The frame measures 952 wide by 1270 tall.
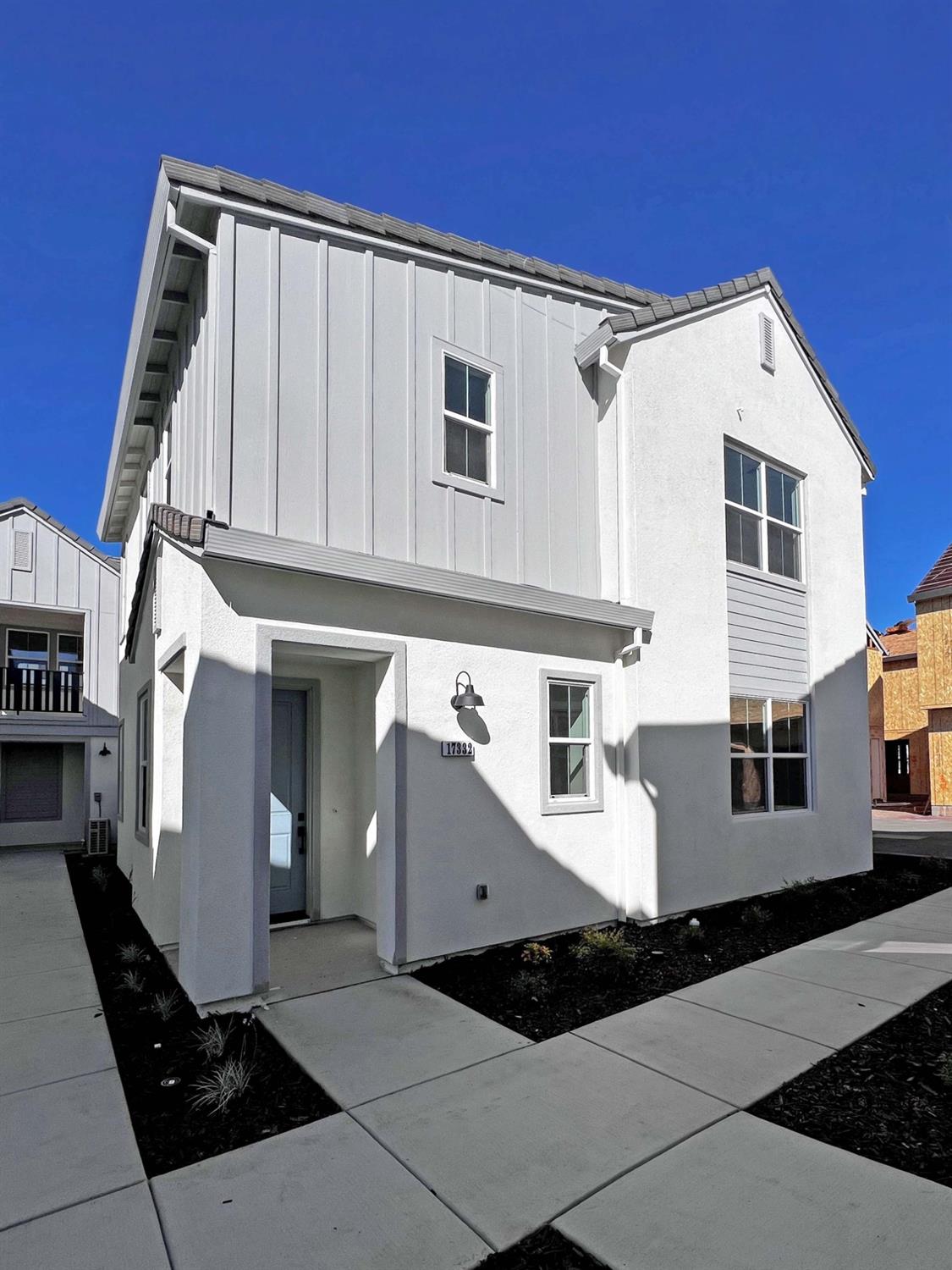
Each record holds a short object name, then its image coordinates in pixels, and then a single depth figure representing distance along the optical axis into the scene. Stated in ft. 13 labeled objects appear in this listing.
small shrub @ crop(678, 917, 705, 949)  23.49
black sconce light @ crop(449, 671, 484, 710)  21.88
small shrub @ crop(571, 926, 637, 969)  21.38
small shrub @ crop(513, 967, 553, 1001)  18.92
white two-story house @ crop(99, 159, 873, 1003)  19.25
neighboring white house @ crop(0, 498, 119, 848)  54.49
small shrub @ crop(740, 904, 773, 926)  26.37
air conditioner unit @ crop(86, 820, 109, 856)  53.16
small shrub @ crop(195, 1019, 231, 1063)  14.93
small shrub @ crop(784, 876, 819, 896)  30.01
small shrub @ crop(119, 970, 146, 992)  19.58
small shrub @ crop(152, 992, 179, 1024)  17.39
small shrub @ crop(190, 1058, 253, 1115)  13.08
